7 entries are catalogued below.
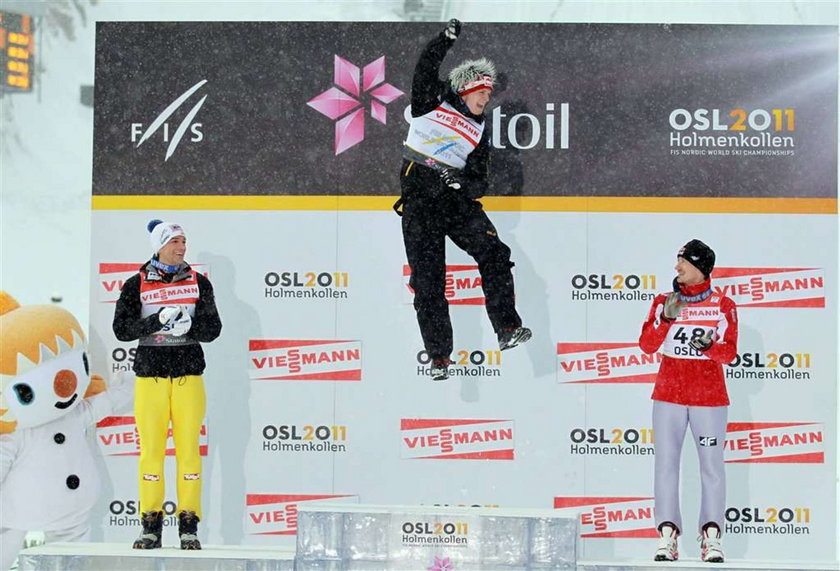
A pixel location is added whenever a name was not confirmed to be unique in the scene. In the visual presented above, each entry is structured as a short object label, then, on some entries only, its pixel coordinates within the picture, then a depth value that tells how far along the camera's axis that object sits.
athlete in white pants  10.63
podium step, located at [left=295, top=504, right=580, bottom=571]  10.12
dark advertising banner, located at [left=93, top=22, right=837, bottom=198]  12.59
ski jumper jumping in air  11.69
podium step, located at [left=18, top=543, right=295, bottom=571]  10.20
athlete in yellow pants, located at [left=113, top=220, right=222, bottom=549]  11.00
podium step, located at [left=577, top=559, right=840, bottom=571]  10.02
